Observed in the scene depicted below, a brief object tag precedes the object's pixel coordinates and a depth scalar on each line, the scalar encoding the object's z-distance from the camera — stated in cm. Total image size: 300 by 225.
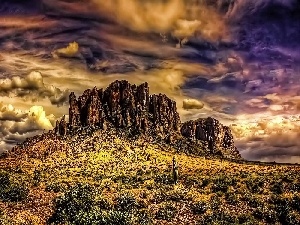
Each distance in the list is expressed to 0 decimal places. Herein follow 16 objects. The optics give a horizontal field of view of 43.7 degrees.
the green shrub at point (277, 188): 4384
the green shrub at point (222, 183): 4781
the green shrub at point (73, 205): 3534
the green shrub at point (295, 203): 3773
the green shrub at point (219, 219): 3484
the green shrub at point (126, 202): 4025
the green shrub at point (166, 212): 3719
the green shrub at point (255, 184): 4589
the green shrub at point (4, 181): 4487
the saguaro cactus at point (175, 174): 5464
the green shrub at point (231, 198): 4138
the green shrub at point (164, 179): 5692
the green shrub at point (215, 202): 3988
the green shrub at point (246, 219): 3491
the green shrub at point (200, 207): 3888
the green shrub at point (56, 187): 4700
